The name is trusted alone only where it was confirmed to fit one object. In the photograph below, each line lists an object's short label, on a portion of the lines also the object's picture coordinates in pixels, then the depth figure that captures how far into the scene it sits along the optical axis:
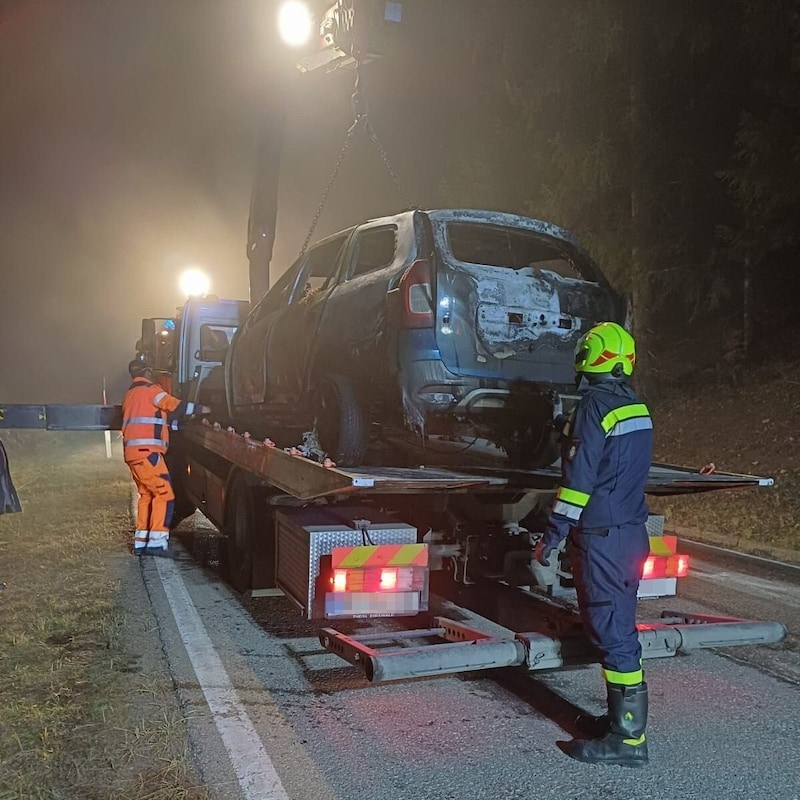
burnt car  5.01
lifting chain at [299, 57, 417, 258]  9.43
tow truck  3.89
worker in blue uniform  3.44
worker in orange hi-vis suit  7.84
